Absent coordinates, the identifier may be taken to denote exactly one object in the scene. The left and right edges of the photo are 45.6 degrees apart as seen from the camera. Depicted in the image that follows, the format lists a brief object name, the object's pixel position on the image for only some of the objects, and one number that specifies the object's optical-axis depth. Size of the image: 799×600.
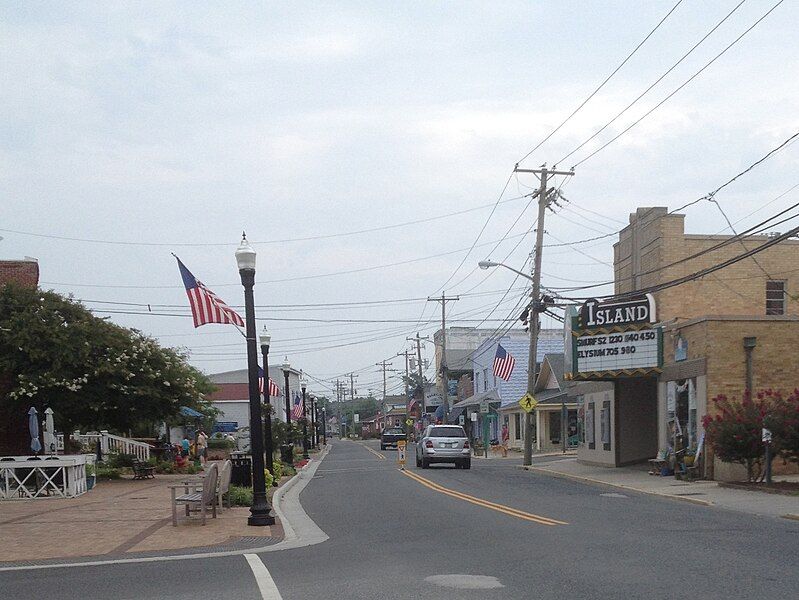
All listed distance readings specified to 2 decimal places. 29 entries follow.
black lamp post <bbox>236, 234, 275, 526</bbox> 16.47
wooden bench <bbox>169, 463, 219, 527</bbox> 16.34
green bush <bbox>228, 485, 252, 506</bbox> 20.23
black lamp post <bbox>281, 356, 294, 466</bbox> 39.47
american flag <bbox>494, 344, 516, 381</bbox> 53.03
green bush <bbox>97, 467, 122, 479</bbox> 31.97
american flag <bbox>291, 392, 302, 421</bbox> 75.26
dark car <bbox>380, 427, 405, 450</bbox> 71.66
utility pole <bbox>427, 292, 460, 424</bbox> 71.81
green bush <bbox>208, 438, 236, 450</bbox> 55.47
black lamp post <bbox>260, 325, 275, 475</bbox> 28.80
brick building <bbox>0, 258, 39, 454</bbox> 28.38
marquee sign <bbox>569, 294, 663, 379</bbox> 31.36
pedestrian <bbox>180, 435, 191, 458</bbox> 43.62
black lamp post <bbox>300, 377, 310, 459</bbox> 52.80
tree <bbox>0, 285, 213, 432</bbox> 27.75
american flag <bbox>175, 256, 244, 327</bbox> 19.20
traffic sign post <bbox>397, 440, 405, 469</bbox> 41.49
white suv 37.62
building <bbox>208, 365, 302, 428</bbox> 89.81
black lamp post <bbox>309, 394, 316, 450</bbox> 83.10
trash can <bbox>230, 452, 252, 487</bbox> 23.66
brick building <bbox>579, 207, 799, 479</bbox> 27.08
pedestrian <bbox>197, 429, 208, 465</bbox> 43.00
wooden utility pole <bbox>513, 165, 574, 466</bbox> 39.28
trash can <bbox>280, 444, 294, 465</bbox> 39.94
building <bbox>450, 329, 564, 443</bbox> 64.86
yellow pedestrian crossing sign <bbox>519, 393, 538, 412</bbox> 40.09
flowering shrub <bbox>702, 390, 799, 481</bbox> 21.67
